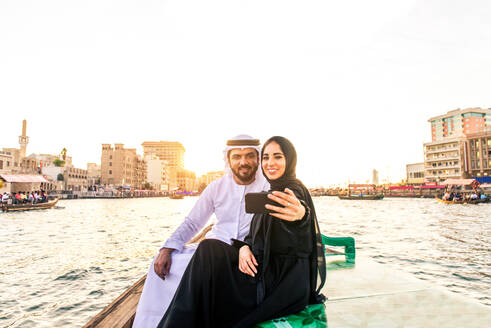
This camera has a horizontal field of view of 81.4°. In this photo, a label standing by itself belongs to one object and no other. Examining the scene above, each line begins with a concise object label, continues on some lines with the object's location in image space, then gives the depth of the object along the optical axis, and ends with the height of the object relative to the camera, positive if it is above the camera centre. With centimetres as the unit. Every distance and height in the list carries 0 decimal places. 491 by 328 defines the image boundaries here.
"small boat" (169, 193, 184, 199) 9681 -397
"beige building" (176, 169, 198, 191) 15664 +257
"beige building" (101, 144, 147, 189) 10081 +679
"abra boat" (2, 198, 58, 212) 3094 -268
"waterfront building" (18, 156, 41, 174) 8160 +623
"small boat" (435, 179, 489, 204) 4181 -174
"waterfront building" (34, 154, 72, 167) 10283 +964
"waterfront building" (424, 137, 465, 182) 6996 +694
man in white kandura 241 -38
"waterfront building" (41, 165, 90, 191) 8178 +198
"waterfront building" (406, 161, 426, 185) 9295 +410
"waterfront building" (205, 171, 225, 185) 19261 +594
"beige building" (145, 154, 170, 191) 12406 +533
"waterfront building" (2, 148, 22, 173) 7974 +857
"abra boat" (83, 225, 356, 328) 194 -123
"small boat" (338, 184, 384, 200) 6535 -223
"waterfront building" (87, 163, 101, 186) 10422 +391
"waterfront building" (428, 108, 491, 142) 9569 +2306
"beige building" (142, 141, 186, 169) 16525 +1932
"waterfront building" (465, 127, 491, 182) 6425 +726
